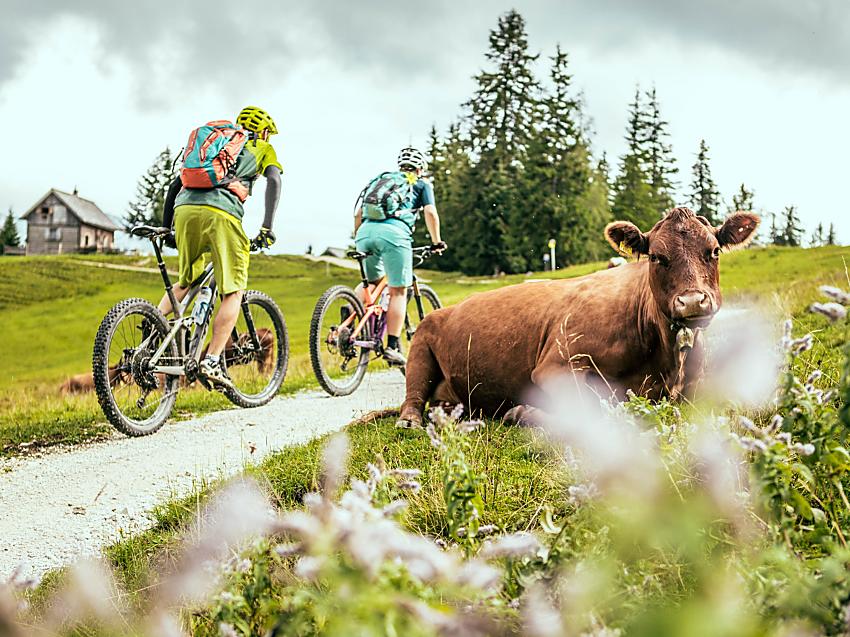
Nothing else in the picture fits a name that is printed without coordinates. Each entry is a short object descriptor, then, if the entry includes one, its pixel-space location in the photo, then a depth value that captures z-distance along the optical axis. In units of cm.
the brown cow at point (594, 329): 455
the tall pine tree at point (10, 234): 10044
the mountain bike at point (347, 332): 918
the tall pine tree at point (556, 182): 5134
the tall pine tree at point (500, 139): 5378
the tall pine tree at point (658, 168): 5703
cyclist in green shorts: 730
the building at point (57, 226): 9269
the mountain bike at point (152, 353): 672
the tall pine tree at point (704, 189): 6234
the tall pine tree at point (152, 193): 8696
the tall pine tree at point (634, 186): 5438
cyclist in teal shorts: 917
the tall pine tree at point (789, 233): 7982
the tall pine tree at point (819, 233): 10049
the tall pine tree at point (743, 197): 6222
